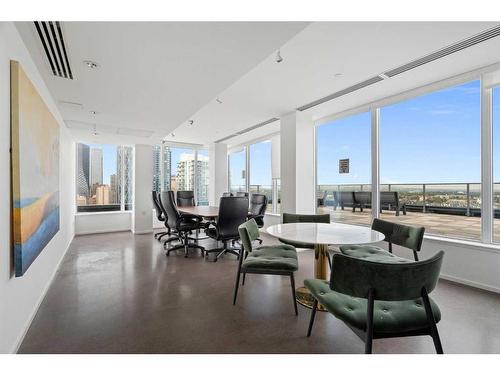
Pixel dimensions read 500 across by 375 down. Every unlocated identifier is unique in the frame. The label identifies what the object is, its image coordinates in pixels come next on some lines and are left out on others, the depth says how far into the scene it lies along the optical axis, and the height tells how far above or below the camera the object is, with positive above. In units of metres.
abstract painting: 1.68 +0.15
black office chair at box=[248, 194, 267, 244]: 5.08 -0.46
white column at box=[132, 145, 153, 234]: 6.45 -0.06
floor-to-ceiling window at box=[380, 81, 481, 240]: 3.18 +0.37
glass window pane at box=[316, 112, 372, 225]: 4.40 +0.37
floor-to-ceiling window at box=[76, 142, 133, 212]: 6.43 +0.31
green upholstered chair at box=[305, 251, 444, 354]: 1.29 -0.60
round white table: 2.12 -0.48
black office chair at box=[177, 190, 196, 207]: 6.77 -0.30
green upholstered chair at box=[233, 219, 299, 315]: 2.25 -0.74
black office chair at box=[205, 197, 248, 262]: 3.92 -0.52
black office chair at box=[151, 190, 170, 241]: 5.62 -0.61
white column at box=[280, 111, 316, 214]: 4.57 +0.47
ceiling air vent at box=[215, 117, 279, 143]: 5.30 +1.52
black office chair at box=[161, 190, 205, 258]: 4.57 -0.68
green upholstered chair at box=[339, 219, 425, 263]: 2.40 -0.60
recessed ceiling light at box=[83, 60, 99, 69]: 2.26 +1.21
